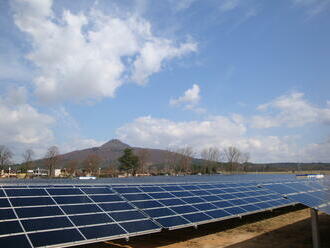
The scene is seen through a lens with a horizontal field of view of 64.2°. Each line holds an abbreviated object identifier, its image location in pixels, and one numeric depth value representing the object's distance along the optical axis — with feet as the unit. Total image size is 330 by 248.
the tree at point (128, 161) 406.41
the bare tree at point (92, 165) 468.34
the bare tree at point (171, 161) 519.19
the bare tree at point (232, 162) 536.42
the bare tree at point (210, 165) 503.61
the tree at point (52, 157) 388.94
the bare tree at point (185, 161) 506.48
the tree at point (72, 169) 444.06
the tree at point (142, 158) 458.09
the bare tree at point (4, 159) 359.23
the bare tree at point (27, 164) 386.56
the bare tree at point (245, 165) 580.63
